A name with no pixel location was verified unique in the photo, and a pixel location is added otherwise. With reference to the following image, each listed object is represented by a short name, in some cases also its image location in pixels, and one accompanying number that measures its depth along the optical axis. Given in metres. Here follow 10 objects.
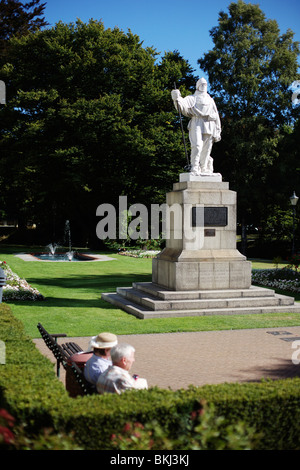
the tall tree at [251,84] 37.31
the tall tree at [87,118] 33.62
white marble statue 14.24
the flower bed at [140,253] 32.00
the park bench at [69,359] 5.49
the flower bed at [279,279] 18.00
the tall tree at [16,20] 36.00
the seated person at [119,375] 5.11
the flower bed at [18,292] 14.55
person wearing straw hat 5.59
